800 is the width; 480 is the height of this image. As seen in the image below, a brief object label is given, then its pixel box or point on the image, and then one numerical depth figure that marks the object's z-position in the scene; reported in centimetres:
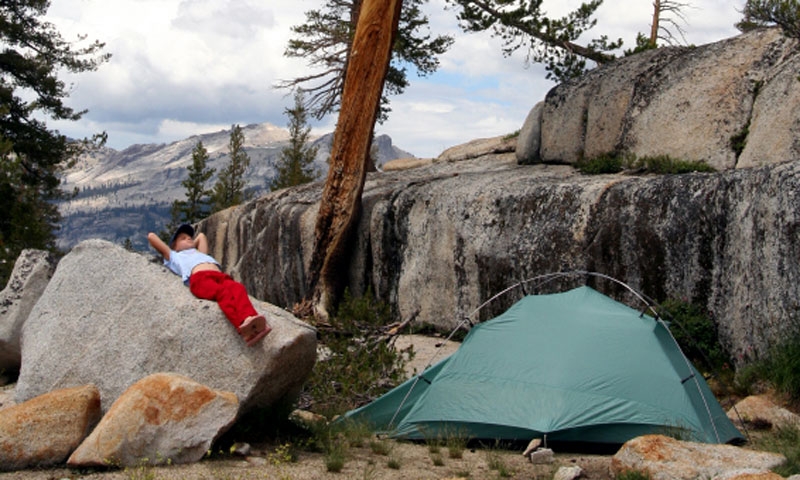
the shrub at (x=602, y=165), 1630
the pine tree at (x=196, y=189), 5016
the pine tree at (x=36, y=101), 2567
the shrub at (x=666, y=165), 1471
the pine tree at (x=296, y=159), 4784
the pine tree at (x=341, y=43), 2567
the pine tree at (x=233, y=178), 5200
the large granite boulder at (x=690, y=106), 1377
